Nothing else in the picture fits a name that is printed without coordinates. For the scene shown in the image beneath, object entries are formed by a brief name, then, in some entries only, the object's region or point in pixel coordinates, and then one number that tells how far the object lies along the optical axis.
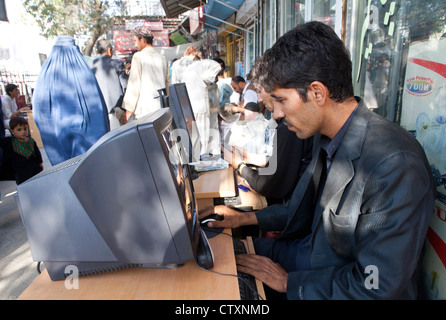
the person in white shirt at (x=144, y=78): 4.04
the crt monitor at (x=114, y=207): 0.89
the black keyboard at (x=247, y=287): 1.07
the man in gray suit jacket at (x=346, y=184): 0.90
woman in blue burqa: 2.79
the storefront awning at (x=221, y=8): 7.33
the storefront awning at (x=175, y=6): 10.06
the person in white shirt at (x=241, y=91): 4.50
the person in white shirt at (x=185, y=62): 5.42
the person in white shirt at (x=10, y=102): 7.07
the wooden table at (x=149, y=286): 0.98
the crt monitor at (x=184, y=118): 1.94
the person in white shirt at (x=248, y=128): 3.10
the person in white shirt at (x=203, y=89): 4.59
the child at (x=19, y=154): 3.46
